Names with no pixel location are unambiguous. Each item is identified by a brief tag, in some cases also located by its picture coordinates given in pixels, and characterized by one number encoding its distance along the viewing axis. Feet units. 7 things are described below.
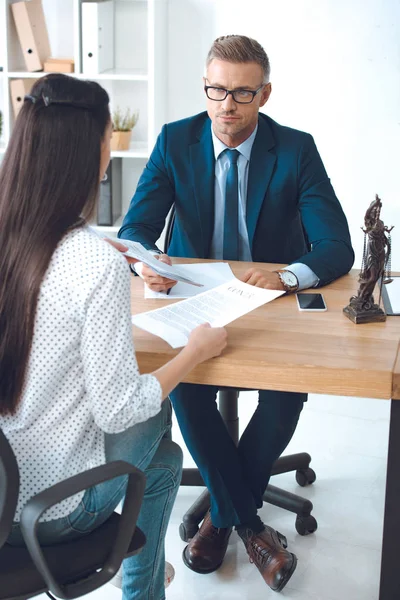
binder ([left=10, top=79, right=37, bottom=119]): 12.43
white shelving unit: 12.10
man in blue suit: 6.90
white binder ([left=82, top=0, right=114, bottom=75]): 11.81
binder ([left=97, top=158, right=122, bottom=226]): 12.83
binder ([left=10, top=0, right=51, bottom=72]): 12.09
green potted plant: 12.53
